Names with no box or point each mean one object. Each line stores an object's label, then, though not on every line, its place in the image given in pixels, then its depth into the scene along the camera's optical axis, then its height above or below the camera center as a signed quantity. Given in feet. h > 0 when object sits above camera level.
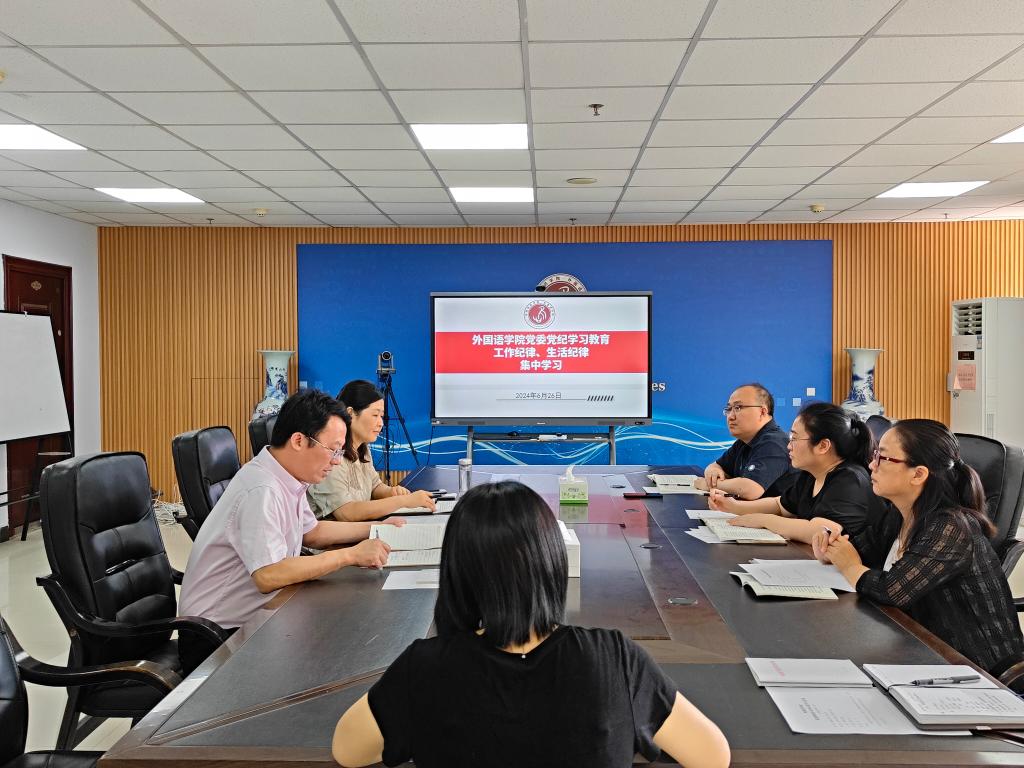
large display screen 25.11 -0.11
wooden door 21.68 +1.44
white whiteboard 19.83 -0.60
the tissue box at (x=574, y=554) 7.34 -1.86
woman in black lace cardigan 6.45 -1.71
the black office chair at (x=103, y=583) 7.11 -2.15
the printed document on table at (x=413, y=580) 7.28 -2.12
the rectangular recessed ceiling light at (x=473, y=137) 14.90 +4.26
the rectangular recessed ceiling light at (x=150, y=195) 20.13 +4.26
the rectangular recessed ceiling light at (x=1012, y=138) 15.29 +4.22
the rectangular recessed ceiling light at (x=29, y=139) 14.78 +4.26
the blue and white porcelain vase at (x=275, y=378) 24.76 -0.68
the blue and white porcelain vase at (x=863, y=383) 24.39 -0.95
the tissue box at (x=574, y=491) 11.58 -2.01
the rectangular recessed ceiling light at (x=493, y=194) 20.30 +4.23
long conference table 4.23 -2.12
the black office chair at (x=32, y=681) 5.49 -2.53
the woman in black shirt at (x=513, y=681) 3.54 -1.48
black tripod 25.59 -1.53
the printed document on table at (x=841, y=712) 4.41 -2.10
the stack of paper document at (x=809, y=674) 4.98 -2.08
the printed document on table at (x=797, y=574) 7.26 -2.13
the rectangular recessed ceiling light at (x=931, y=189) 20.02 +4.22
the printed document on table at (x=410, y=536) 8.86 -2.08
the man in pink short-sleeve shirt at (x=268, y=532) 7.50 -1.71
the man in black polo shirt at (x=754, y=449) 12.45 -1.60
